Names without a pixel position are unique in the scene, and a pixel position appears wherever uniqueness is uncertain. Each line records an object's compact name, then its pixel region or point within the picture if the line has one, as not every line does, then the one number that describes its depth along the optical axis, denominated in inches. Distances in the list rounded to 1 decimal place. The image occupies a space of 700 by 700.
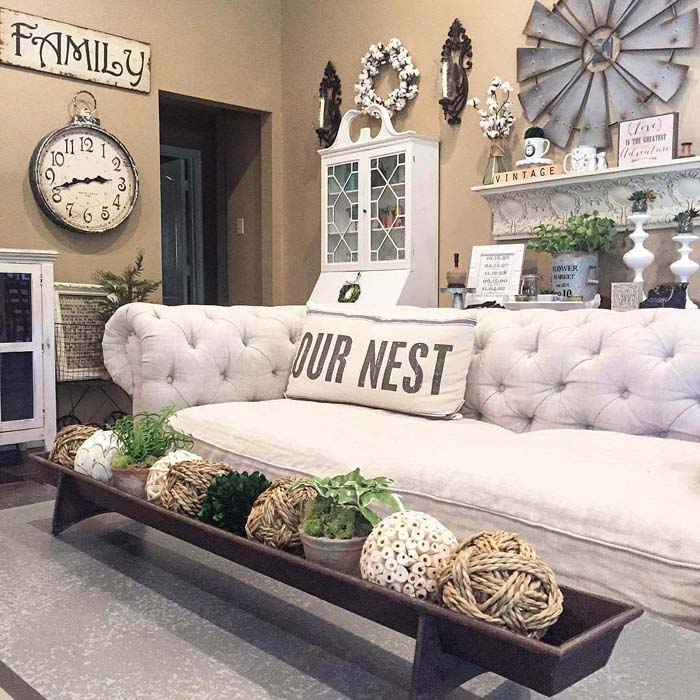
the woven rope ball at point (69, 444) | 57.2
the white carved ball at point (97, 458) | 54.2
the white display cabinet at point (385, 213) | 165.0
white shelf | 125.1
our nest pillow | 85.5
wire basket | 160.7
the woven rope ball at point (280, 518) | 39.7
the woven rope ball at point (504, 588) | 29.4
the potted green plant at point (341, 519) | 37.3
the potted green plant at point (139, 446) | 52.2
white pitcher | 135.6
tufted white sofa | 50.9
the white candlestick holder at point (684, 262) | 115.6
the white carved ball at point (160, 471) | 49.4
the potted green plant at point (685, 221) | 116.9
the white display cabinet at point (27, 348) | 139.6
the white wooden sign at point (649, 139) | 124.6
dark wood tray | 28.0
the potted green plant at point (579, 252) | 127.4
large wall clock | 164.4
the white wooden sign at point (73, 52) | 159.9
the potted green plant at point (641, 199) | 119.9
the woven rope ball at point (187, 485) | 46.1
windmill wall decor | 129.7
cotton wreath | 171.6
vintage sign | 139.3
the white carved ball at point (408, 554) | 33.4
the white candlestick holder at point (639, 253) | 118.7
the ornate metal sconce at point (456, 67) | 160.6
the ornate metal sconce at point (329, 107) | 188.7
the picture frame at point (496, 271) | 138.2
